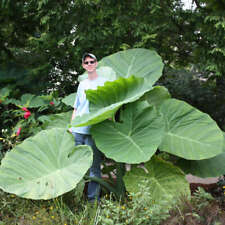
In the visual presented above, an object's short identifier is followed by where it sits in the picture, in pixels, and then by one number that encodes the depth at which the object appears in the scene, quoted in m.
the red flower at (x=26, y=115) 3.15
